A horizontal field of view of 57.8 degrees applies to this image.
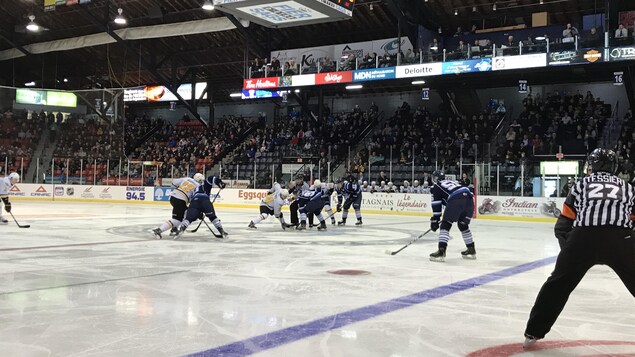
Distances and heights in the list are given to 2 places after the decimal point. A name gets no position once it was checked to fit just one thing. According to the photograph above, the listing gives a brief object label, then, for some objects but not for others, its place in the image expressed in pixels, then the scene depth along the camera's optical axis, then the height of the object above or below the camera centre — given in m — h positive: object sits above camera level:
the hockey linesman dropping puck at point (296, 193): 14.19 -0.38
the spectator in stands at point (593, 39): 19.25 +4.78
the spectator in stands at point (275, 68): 25.86 +4.95
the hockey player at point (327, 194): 14.52 -0.41
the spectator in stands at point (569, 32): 19.92 +5.21
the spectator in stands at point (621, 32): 18.80 +4.89
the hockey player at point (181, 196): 10.80 -0.37
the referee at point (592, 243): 3.44 -0.37
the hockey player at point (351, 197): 15.55 -0.51
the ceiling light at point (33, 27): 25.14 +6.51
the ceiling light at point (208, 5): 21.91 +6.59
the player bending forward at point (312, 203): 13.83 -0.62
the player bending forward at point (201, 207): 10.65 -0.56
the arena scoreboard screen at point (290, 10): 16.06 +4.97
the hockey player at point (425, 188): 20.48 -0.32
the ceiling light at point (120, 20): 22.87 +6.22
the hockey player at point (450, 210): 8.16 -0.44
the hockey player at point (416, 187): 20.72 -0.29
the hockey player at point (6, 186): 12.84 -0.26
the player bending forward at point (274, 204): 13.73 -0.64
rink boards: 18.78 -0.86
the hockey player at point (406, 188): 21.11 -0.34
